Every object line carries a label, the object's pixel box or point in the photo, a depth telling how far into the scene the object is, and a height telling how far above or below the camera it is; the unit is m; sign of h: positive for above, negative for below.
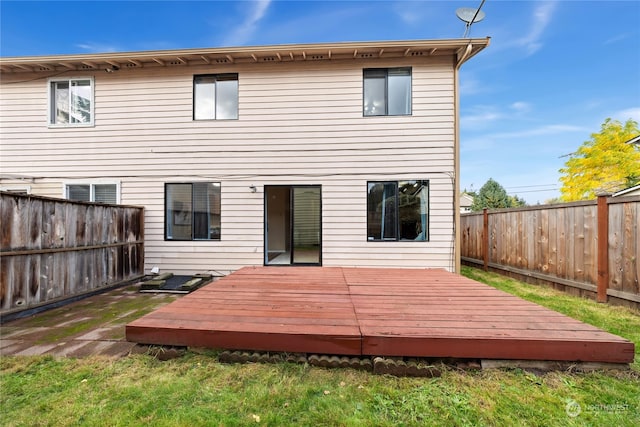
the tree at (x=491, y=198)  21.62 +1.57
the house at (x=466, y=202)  24.37 +1.28
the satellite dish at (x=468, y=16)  5.22 +3.97
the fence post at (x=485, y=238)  6.68 -0.58
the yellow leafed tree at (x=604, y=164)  13.08 +2.71
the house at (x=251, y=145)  5.46 +1.53
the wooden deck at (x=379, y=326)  2.12 -0.99
